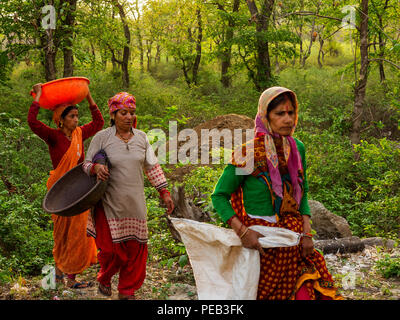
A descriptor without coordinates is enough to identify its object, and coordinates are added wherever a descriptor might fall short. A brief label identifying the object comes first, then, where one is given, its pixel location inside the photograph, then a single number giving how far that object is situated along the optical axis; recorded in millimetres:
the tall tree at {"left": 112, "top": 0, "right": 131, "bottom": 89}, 16170
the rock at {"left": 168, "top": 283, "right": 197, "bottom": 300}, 3729
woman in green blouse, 2463
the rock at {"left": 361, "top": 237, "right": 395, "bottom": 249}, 5367
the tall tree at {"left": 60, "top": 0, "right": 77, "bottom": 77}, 9156
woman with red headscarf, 3342
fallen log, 5086
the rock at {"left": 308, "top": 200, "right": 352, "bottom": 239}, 5777
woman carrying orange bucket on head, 3990
